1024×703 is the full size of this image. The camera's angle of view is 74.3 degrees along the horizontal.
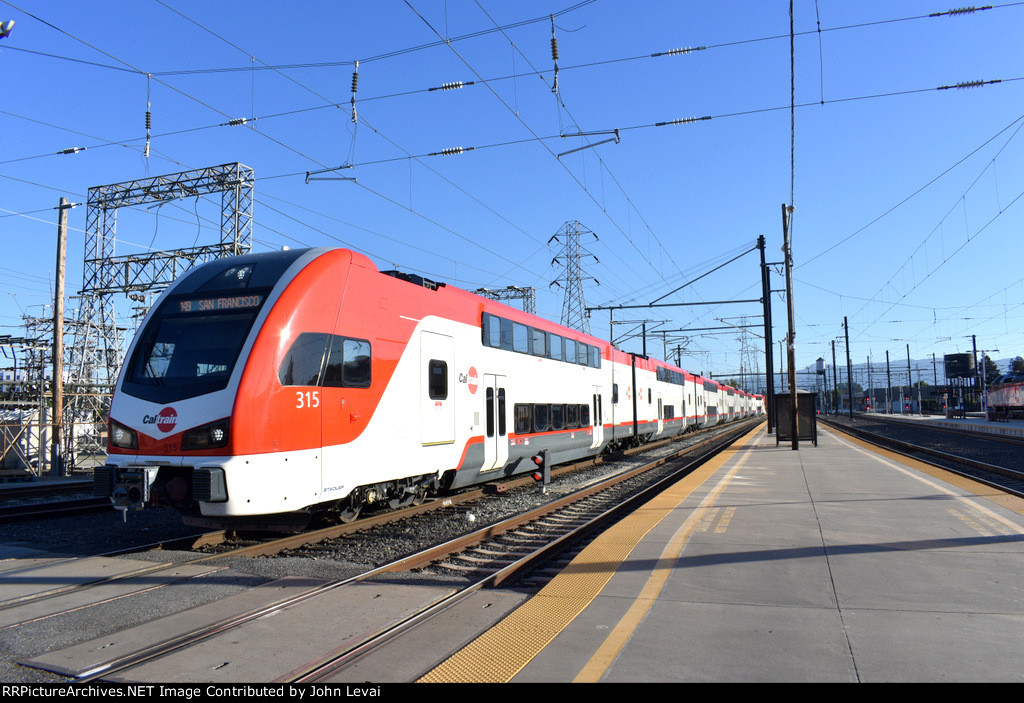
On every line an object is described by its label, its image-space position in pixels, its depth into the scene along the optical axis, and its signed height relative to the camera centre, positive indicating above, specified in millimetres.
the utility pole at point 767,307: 29312 +4083
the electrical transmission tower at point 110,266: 20203 +4671
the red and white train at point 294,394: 7371 +150
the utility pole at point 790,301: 22047 +3331
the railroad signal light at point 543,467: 14148 -1341
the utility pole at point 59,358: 18234 +1422
